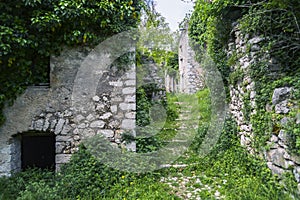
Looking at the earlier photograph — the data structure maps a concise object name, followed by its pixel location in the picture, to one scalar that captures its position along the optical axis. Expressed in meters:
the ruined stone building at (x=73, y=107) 3.80
